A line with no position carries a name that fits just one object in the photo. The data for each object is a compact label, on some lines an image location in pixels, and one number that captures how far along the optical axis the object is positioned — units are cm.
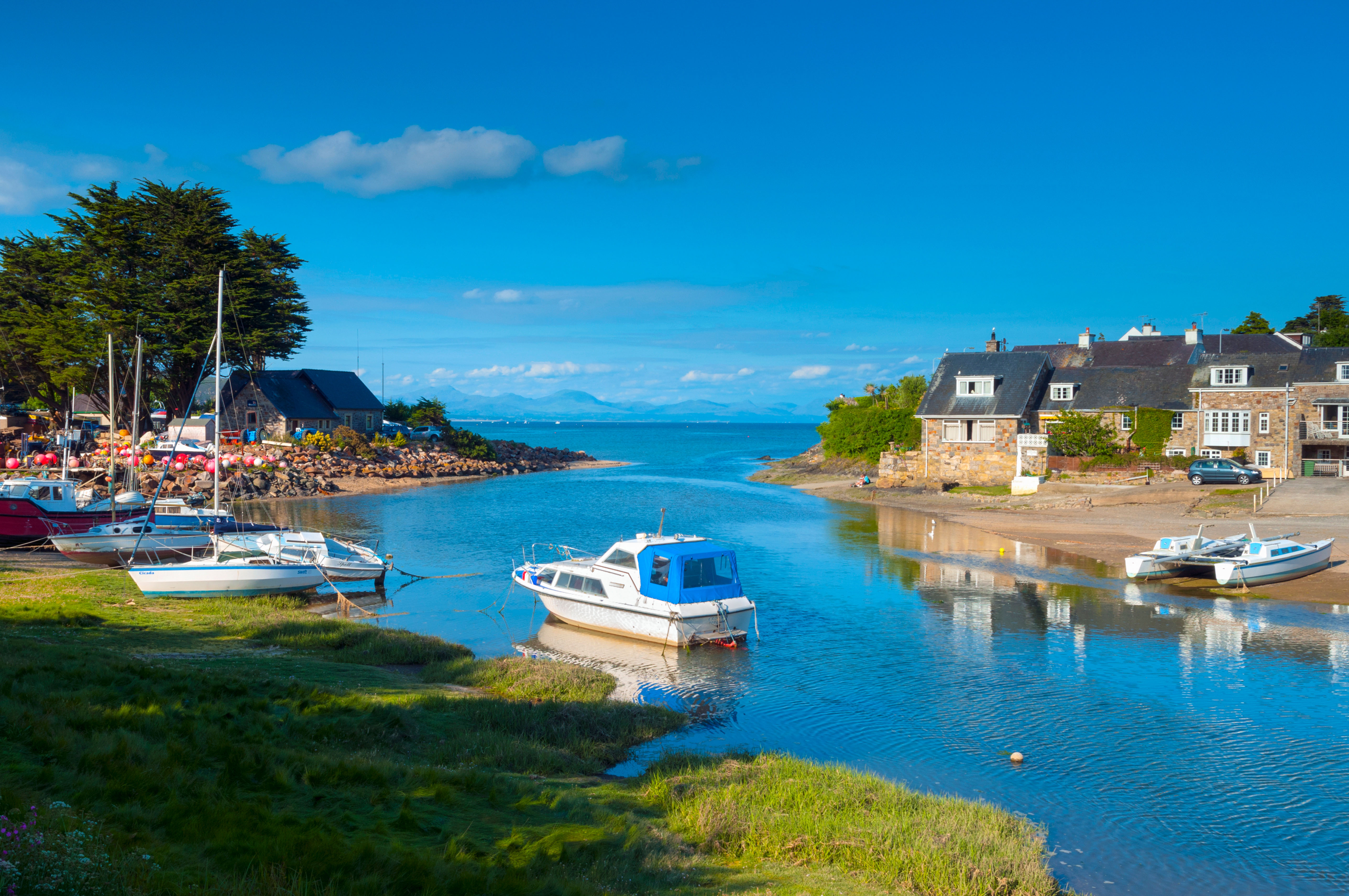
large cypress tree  6606
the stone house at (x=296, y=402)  7438
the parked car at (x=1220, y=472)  4728
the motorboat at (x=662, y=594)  2319
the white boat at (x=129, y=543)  3045
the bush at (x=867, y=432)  7088
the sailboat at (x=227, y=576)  2489
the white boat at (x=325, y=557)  2895
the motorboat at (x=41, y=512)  3372
